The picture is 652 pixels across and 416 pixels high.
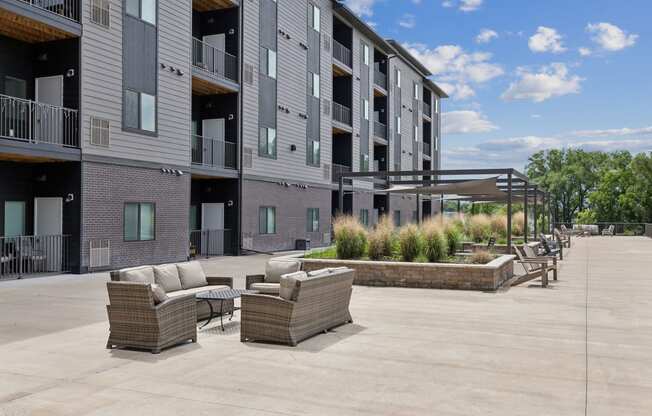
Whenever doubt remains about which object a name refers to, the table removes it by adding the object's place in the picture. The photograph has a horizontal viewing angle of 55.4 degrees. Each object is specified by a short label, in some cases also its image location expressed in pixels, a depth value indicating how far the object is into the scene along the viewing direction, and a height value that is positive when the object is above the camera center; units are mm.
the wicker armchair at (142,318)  6848 -1201
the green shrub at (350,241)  14906 -685
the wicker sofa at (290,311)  7207 -1180
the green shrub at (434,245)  14203 -752
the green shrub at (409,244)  14195 -718
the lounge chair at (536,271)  13539 -1319
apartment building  16250 +2778
